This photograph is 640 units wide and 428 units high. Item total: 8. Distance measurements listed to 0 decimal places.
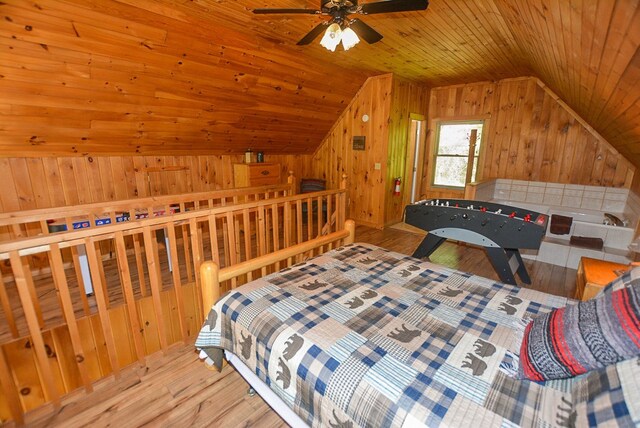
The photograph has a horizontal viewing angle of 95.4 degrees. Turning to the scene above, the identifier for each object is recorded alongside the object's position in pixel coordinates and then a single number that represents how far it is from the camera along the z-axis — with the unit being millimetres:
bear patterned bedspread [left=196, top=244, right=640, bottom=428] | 934
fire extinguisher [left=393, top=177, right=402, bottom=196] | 5282
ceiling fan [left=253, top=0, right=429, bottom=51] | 1775
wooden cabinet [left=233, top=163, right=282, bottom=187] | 4652
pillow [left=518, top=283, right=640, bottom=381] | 893
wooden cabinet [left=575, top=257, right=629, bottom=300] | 2084
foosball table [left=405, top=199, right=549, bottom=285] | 2584
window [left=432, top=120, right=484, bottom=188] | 5379
